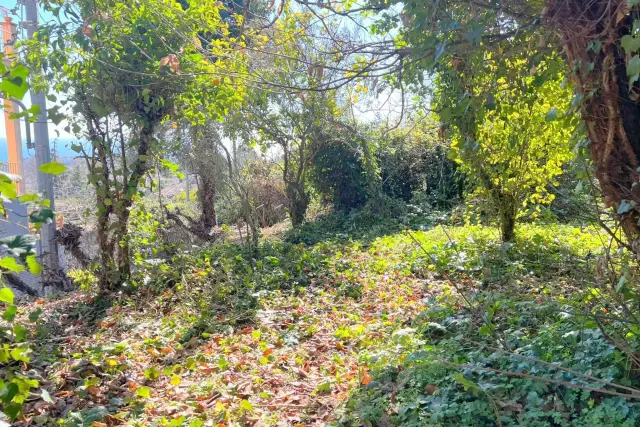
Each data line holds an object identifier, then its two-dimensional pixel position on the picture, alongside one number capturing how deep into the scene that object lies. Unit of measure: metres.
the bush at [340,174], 11.77
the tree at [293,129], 10.34
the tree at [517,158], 5.35
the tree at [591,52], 2.20
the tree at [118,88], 4.73
